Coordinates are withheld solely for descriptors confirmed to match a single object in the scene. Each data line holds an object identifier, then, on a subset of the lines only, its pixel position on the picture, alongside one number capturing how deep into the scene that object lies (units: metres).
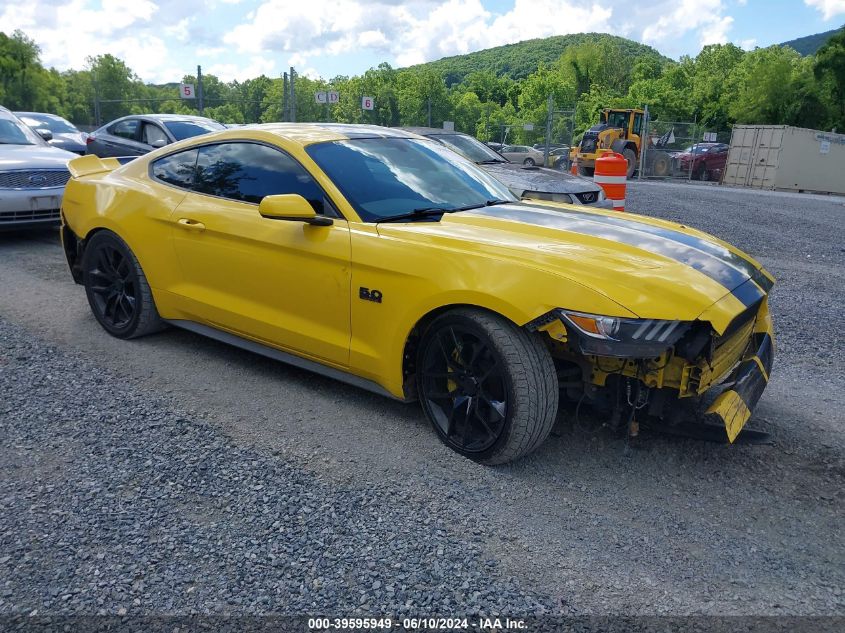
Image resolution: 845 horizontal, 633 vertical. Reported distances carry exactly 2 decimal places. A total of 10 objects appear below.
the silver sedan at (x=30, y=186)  7.93
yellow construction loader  26.08
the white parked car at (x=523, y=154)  34.75
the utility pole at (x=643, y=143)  26.70
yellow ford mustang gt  3.01
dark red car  27.97
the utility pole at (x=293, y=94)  19.28
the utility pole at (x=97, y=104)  28.87
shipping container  24.44
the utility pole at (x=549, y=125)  25.47
